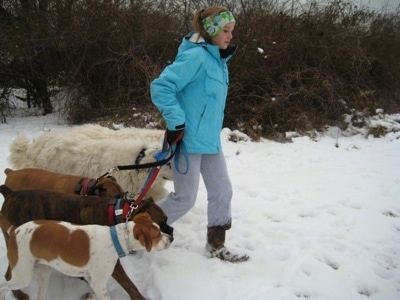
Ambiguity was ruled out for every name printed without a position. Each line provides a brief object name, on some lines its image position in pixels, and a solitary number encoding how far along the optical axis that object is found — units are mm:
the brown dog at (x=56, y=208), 2697
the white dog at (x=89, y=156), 3703
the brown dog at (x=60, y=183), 3023
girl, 2633
